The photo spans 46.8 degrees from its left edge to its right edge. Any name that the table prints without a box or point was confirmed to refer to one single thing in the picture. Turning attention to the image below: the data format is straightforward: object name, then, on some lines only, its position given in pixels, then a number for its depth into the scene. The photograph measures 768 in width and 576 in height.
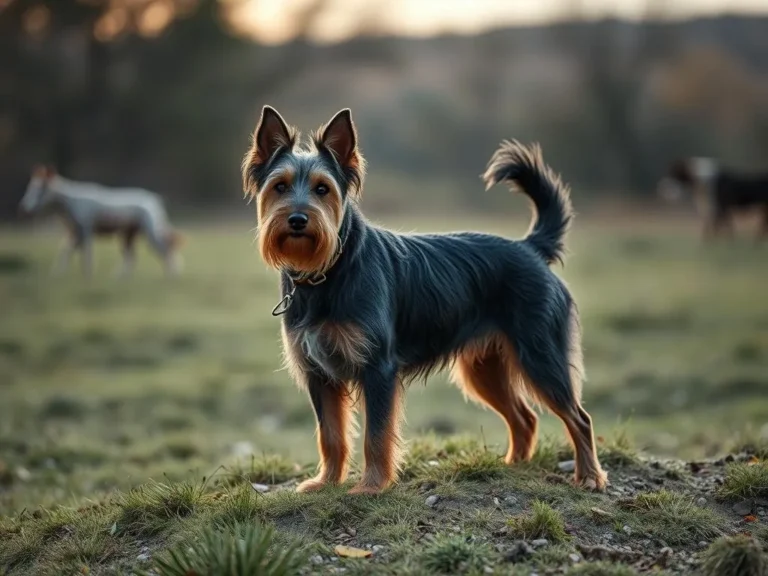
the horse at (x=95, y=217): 23.84
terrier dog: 5.97
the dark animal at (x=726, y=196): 29.73
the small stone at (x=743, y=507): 6.12
